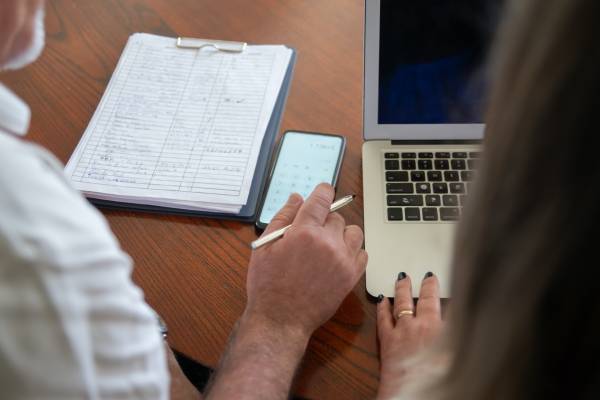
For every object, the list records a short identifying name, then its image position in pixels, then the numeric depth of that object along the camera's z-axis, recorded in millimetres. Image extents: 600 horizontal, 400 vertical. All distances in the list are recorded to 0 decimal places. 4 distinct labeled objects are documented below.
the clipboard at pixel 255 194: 740
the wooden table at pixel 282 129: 639
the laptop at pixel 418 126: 665
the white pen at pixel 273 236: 677
